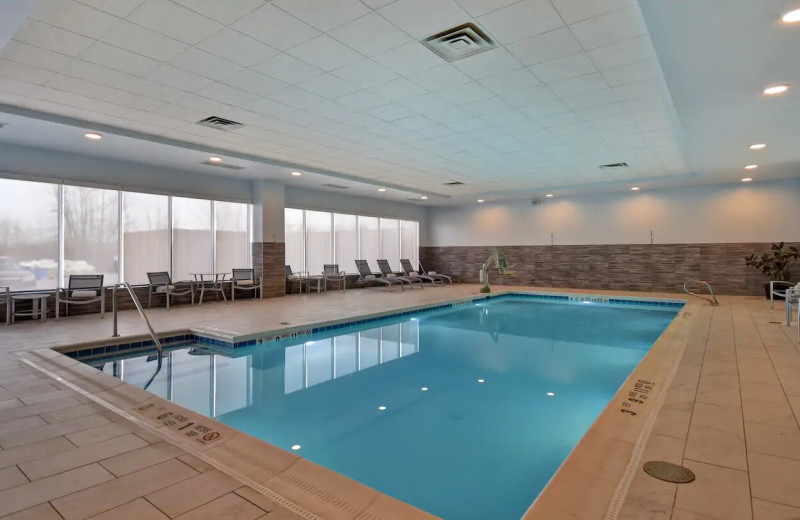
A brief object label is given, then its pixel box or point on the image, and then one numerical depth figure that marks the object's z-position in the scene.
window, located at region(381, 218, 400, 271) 13.79
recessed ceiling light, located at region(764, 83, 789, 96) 4.16
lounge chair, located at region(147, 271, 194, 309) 7.57
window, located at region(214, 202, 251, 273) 9.23
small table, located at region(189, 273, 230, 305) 8.61
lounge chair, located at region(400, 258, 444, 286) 12.98
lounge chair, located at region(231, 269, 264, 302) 8.87
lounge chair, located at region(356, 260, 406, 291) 11.51
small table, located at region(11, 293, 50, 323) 6.04
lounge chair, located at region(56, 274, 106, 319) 6.39
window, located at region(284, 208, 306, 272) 10.89
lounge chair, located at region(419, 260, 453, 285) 13.22
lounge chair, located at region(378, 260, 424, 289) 12.35
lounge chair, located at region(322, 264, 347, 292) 10.98
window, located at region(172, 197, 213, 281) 8.47
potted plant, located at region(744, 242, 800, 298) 8.68
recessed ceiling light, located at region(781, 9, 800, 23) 2.87
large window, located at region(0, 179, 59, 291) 6.40
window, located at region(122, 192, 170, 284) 7.75
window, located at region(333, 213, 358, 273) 12.13
